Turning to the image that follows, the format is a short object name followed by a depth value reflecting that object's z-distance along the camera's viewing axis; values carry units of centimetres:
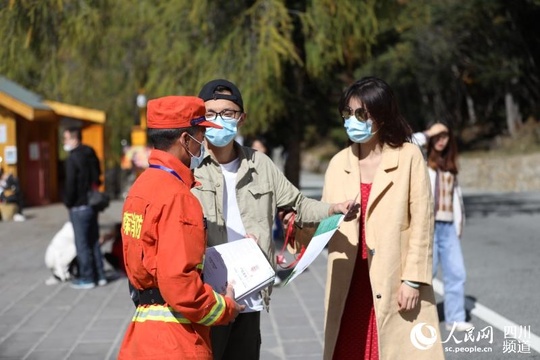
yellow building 2208
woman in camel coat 394
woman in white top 707
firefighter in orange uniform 288
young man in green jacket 384
